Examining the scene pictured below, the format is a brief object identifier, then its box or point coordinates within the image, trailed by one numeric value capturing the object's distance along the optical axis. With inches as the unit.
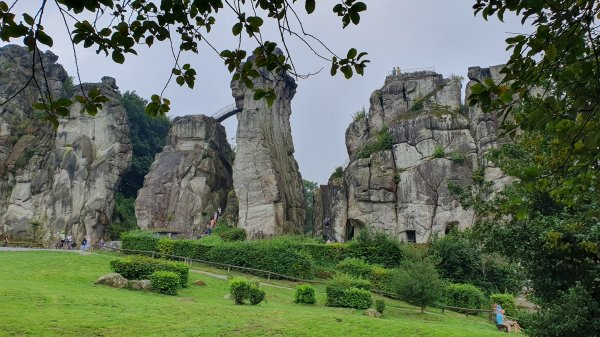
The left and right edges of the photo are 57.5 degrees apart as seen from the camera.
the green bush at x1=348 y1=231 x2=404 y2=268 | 1290.6
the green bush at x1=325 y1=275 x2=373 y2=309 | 796.0
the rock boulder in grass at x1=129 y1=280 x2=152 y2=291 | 763.4
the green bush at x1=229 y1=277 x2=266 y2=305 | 714.2
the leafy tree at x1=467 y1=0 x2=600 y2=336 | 169.5
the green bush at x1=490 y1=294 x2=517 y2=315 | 959.1
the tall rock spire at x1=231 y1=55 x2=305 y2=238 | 1640.0
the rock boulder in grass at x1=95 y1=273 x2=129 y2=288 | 763.4
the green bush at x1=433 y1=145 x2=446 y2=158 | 1531.7
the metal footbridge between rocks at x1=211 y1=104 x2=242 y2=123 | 1966.0
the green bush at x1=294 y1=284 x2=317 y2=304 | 791.1
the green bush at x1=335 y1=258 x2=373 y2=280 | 1115.9
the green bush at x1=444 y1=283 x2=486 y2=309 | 971.3
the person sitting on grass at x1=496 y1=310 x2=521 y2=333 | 717.9
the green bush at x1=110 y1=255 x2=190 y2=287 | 831.7
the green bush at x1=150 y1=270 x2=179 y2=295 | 756.0
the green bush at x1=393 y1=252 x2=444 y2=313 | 821.2
